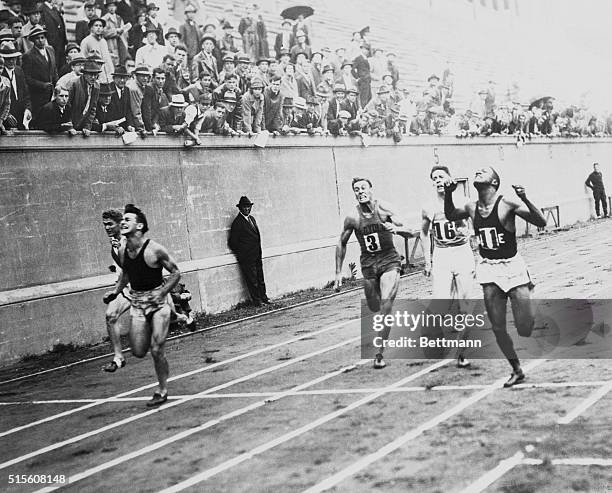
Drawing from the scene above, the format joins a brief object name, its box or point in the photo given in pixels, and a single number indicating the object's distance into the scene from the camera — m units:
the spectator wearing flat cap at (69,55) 13.00
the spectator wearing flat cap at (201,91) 15.40
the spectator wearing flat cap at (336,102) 19.39
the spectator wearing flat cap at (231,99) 16.09
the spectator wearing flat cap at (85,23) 13.30
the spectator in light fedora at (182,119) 14.80
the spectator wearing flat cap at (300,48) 18.45
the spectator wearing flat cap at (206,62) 15.62
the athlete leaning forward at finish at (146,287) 8.26
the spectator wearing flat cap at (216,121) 15.65
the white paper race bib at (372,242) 9.61
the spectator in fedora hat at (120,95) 13.78
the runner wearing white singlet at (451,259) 9.51
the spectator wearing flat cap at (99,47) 13.38
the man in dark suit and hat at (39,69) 12.54
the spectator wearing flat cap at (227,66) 16.25
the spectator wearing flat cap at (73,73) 13.00
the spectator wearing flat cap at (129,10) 14.07
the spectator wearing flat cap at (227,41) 16.30
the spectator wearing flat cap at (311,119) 18.45
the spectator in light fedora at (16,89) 12.29
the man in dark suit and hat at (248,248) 16.03
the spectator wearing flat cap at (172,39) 15.00
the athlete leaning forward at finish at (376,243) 9.55
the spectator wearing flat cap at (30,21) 12.56
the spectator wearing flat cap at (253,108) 16.64
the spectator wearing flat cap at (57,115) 12.62
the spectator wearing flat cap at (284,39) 17.92
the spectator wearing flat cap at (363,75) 20.78
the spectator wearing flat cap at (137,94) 14.10
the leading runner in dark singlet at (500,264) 7.64
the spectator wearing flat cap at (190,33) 15.45
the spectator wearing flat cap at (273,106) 17.31
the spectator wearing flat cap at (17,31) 12.48
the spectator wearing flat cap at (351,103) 19.94
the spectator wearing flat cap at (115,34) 13.77
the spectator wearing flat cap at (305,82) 18.59
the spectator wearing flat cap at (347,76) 20.14
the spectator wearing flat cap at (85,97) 13.09
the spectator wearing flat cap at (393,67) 22.22
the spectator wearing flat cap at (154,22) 14.61
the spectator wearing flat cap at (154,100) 14.39
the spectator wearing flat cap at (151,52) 14.42
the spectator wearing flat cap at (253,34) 16.92
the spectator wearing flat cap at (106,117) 13.48
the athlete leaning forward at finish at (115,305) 10.04
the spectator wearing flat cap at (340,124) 19.34
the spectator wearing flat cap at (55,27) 12.84
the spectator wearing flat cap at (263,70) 17.27
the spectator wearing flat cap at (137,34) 14.18
